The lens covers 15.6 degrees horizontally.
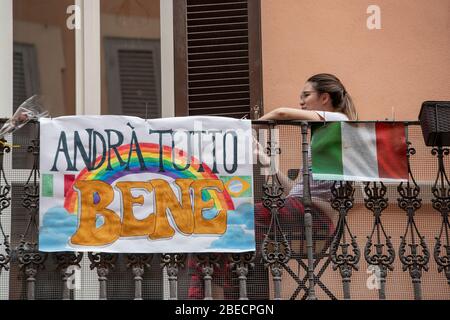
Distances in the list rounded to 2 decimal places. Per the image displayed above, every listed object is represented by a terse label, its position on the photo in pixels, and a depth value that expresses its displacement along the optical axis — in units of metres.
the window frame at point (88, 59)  11.86
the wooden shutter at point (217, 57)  11.75
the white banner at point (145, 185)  10.23
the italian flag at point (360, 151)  10.44
